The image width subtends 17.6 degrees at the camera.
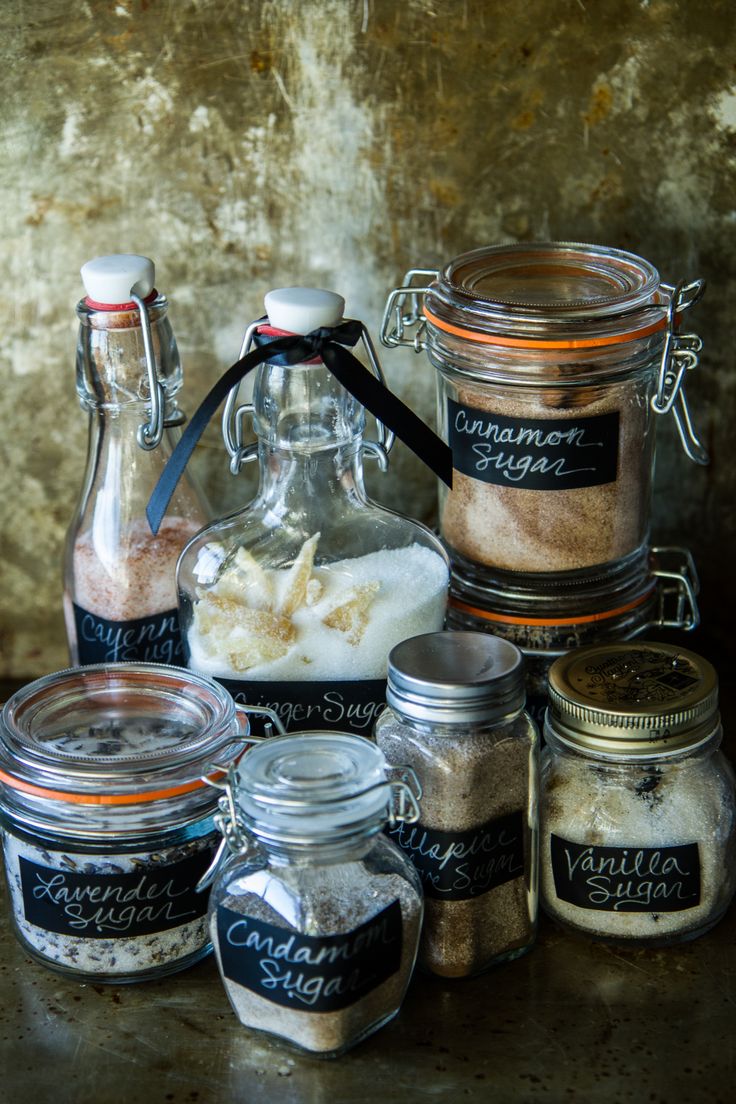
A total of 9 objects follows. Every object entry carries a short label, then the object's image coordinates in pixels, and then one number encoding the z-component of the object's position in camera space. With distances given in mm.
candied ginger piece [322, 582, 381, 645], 1010
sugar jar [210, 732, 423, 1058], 906
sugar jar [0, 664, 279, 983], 951
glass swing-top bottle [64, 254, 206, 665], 1069
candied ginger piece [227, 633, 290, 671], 1006
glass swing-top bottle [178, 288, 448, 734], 1009
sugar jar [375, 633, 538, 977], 943
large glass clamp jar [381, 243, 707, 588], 1014
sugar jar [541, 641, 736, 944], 970
